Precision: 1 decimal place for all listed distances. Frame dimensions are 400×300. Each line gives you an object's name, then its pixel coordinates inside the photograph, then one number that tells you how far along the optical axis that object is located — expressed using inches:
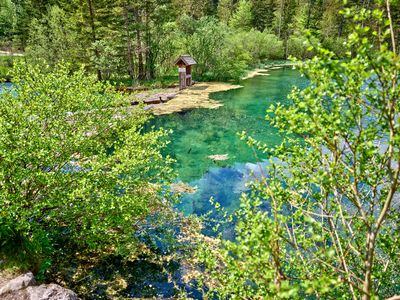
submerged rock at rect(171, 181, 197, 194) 692.7
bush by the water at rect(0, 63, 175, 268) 331.3
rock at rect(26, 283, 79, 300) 317.7
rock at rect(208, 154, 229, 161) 874.1
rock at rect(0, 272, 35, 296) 323.9
